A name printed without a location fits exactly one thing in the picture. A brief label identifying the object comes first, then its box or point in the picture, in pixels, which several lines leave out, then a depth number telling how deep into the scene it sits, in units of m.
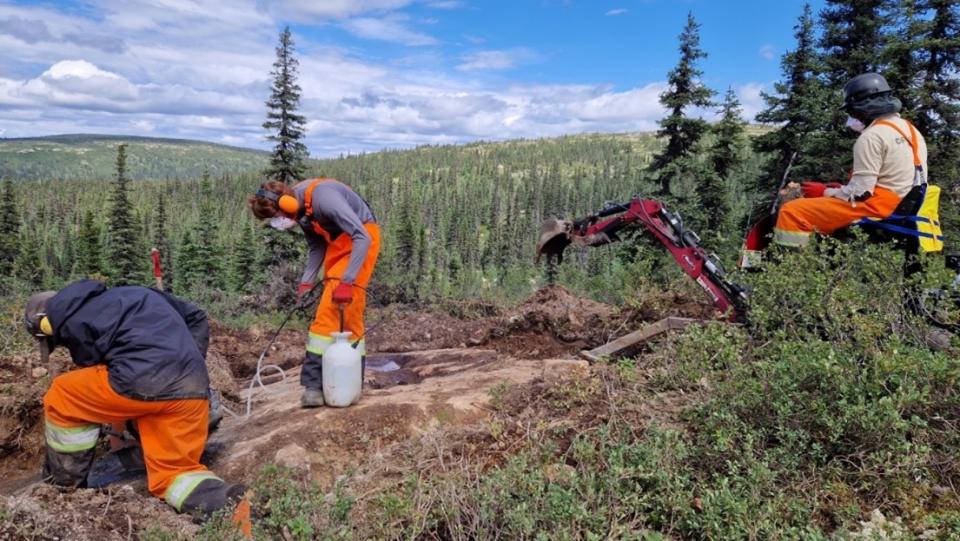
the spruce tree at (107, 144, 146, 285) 37.03
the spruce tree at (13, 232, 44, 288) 41.55
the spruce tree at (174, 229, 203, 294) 49.22
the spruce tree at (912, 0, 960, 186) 14.66
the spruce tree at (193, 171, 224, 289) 47.66
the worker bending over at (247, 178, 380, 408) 4.96
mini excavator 5.46
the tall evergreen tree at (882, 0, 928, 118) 14.46
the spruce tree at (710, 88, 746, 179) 20.42
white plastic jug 4.98
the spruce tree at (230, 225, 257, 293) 46.03
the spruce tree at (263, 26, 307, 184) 23.62
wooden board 5.61
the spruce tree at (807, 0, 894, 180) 16.28
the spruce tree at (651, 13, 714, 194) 19.39
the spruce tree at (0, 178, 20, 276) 38.12
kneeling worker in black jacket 3.90
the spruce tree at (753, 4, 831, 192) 17.22
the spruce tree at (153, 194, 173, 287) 51.25
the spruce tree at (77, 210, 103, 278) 45.72
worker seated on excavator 4.77
